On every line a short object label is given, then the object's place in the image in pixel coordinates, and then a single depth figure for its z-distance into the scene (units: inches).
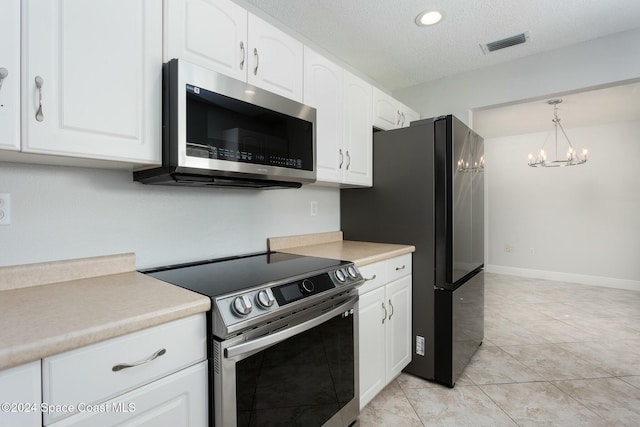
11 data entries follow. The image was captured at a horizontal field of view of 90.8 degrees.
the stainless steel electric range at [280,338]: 39.4
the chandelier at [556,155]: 151.4
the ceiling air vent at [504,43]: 92.2
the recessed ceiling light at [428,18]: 81.1
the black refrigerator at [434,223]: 79.7
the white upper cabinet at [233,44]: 49.2
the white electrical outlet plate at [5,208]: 43.1
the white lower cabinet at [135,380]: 28.7
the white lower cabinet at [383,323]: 67.9
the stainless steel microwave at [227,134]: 46.6
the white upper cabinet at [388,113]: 95.0
